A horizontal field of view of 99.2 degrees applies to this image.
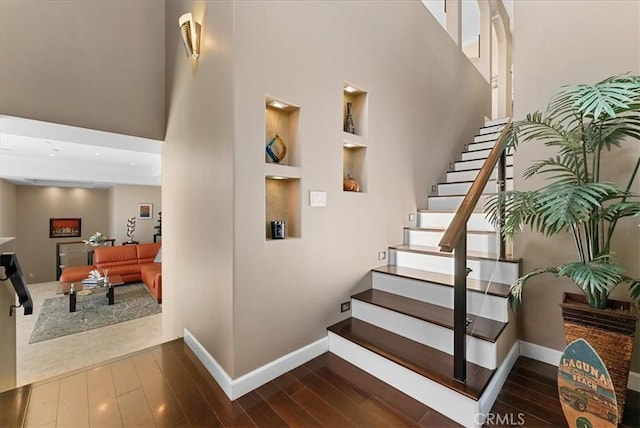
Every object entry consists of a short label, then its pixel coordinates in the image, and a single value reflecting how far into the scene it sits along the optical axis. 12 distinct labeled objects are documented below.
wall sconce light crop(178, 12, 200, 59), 2.18
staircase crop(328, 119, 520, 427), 1.62
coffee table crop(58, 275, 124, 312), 5.30
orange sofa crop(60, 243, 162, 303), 6.30
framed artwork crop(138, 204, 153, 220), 8.74
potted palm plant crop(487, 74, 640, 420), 1.39
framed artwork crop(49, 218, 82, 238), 8.39
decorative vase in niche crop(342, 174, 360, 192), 2.54
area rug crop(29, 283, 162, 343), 4.63
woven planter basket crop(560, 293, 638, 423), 1.50
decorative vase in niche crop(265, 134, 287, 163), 2.06
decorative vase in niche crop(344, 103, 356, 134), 2.60
